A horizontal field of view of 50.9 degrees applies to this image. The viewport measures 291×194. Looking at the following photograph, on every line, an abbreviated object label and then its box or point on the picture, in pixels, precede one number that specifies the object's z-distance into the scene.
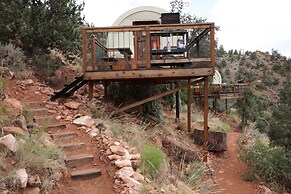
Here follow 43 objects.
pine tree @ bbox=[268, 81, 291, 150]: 7.23
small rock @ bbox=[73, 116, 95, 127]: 5.89
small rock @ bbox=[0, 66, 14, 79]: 6.98
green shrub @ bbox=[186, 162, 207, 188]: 5.58
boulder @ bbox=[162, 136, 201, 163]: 6.96
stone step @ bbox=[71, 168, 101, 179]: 4.51
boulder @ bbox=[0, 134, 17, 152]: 4.09
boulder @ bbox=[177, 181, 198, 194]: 4.67
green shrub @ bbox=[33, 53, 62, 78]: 8.37
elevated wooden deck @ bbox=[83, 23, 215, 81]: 6.88
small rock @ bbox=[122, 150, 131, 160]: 4.78
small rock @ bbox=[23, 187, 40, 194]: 3.68
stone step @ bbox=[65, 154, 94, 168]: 4.77
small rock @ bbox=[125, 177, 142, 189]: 4.21
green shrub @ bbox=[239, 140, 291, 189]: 6.81
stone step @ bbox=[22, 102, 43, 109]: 6.22
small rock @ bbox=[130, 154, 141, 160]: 4.86
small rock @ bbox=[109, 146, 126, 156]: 4.87
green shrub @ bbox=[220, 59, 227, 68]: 32.66
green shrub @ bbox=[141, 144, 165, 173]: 4.84
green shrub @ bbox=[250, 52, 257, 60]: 34.28
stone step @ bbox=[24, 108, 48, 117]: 5.88
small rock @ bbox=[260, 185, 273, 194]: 6.53
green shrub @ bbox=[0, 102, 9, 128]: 4.57
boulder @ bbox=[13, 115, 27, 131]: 4.86
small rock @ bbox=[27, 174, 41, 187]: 3.79
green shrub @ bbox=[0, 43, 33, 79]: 7.55
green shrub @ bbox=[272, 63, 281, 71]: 31.33
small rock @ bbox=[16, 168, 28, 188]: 3.64
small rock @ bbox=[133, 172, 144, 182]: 4.40
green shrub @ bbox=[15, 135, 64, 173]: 4.03
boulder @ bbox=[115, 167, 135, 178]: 4.42
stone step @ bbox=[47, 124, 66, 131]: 5.65
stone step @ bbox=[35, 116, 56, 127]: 5.75
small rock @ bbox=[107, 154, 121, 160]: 4.79
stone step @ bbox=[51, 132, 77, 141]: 5.37
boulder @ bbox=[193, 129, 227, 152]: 8.58
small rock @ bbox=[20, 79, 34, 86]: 7.17
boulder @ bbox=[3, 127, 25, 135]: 4.48
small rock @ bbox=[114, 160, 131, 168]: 4.63
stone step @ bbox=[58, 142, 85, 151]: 5.12
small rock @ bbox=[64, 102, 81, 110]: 6.64
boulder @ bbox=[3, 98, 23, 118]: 4.95
